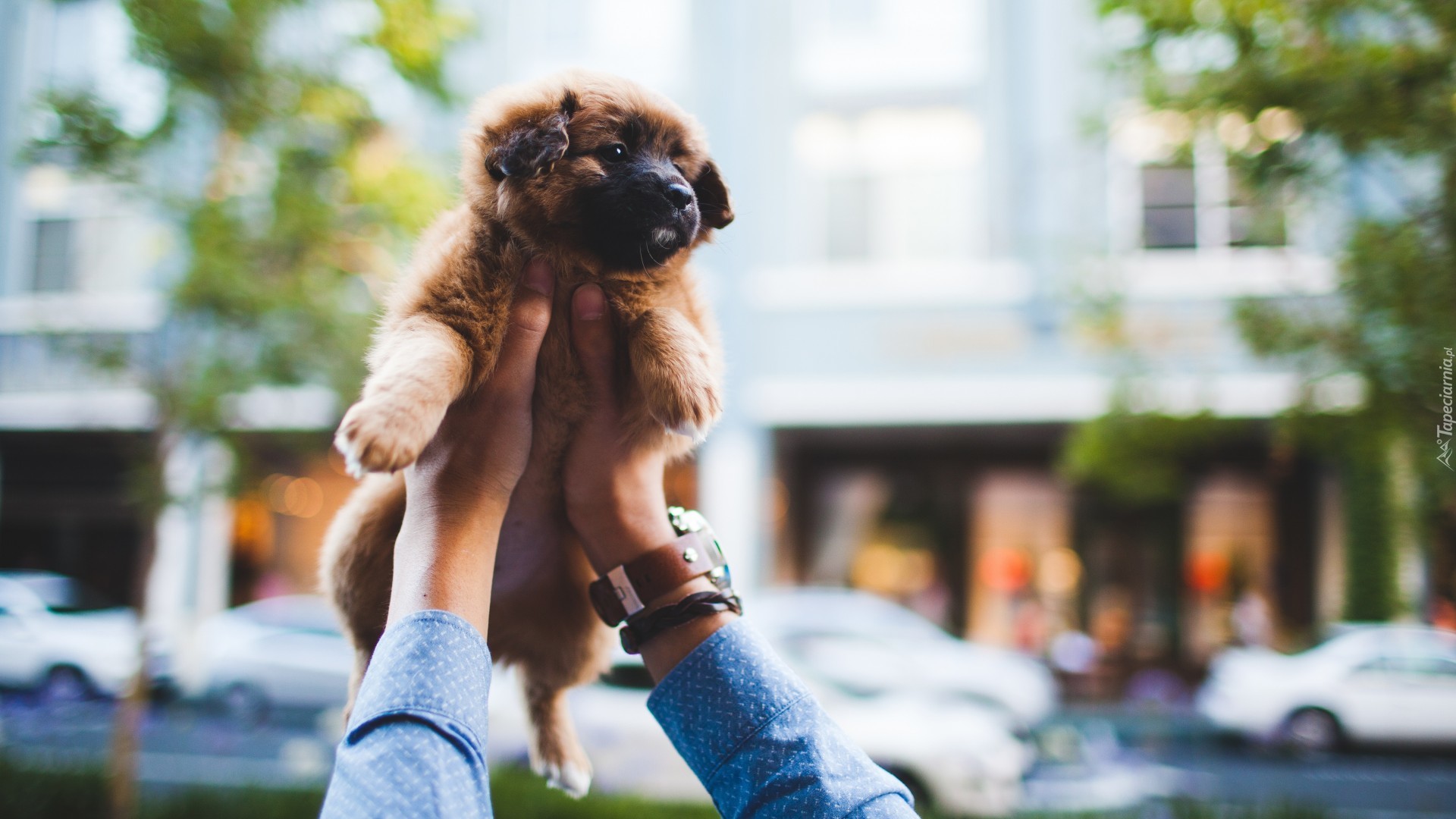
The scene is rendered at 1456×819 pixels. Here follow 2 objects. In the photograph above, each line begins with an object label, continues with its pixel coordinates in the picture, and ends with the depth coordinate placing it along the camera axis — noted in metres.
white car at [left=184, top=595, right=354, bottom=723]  10.80
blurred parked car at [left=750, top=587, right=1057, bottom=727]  8.41
